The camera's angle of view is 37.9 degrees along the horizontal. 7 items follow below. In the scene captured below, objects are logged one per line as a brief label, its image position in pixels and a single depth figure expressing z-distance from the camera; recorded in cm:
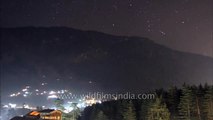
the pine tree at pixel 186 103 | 7344
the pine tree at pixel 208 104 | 7363
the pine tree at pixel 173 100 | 8325
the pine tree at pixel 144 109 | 8144
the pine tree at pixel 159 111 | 7031
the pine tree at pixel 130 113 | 8006
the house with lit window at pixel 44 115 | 8981
